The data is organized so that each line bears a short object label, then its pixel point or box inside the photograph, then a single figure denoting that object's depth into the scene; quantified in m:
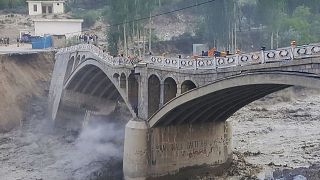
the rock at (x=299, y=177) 27.04
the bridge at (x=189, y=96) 18.66
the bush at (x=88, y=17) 68.87
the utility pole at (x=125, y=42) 46.86
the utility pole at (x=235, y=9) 60.46
